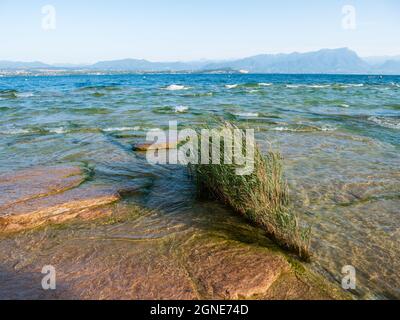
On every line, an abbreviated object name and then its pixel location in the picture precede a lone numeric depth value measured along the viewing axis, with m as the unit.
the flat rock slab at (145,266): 3.49
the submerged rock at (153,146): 9.79
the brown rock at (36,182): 5.83
